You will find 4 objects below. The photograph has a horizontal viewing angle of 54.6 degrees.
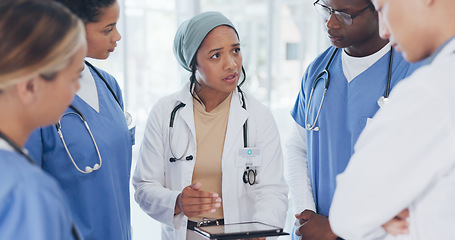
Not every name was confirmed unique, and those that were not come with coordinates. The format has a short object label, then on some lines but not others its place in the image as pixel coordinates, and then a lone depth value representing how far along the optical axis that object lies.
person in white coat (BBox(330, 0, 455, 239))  0.88
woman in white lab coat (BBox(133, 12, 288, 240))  1.85
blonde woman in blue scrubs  0.85
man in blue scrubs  1.65
